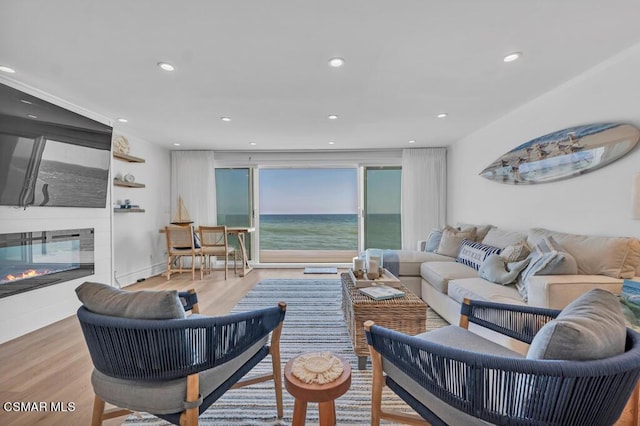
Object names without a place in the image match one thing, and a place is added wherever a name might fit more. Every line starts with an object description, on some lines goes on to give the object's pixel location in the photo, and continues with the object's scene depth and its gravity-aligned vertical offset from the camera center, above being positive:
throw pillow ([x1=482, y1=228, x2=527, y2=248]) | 2.86 -0.27
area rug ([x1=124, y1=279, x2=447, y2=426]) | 1.54 -1.09
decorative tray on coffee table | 2.40 -0.59
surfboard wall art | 2.12 +0.54
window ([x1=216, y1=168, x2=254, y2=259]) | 5.68 +0.31
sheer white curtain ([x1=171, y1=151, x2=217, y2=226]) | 5.43 +0.58
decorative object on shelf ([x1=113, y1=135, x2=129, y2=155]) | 3.99 +0.98
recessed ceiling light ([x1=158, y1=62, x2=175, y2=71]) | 2.22 +1.16
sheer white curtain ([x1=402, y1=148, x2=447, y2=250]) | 5.26 +0.42
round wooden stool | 1.05 -0.67
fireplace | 2.49 -0.45
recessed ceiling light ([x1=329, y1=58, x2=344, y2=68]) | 2.15 +1.16
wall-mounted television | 2.41 +0.57
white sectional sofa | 1.79 -0.46
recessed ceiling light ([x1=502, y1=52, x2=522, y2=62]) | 2.09 +1.16
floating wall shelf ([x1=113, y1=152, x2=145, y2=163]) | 3.87 +0.77
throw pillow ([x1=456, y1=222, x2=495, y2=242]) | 3.59 -0.22
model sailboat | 5.27 -0.05
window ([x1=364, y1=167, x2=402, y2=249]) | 5.60 +0.11
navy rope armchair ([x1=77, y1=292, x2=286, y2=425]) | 1.06 -0.58
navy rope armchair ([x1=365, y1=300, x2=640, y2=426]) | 0.78 -0.53
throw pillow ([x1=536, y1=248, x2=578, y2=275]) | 1.96 -0.38
